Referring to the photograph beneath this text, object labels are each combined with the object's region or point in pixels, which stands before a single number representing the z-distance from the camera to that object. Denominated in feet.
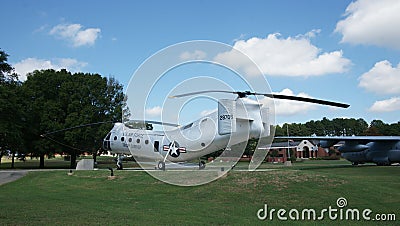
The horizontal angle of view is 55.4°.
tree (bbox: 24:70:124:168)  132.46
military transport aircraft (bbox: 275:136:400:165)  121.80
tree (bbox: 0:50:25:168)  112.90
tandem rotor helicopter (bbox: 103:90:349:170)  66.08
